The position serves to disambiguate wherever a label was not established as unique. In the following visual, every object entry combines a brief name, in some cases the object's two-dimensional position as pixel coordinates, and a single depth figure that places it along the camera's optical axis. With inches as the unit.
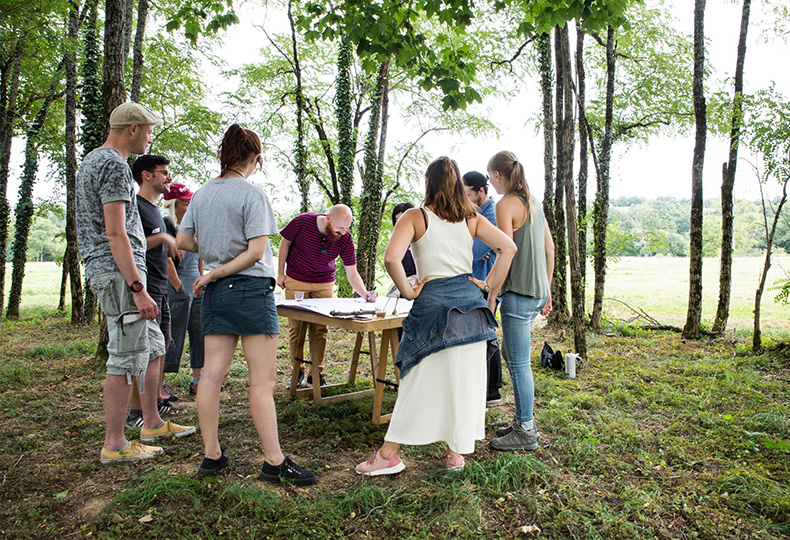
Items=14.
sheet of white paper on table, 153.1
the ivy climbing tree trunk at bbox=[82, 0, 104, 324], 222.2
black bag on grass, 215.2
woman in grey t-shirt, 103.0
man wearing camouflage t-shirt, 109.7
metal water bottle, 203.6
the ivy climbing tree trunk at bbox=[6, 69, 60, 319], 409.1
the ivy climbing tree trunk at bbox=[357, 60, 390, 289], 413.1
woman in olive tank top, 131.6
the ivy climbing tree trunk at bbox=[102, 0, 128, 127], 200.2
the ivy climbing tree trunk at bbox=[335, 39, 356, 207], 414.6
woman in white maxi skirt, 107.4
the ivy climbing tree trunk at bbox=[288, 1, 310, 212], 479.2
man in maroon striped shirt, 179.9
